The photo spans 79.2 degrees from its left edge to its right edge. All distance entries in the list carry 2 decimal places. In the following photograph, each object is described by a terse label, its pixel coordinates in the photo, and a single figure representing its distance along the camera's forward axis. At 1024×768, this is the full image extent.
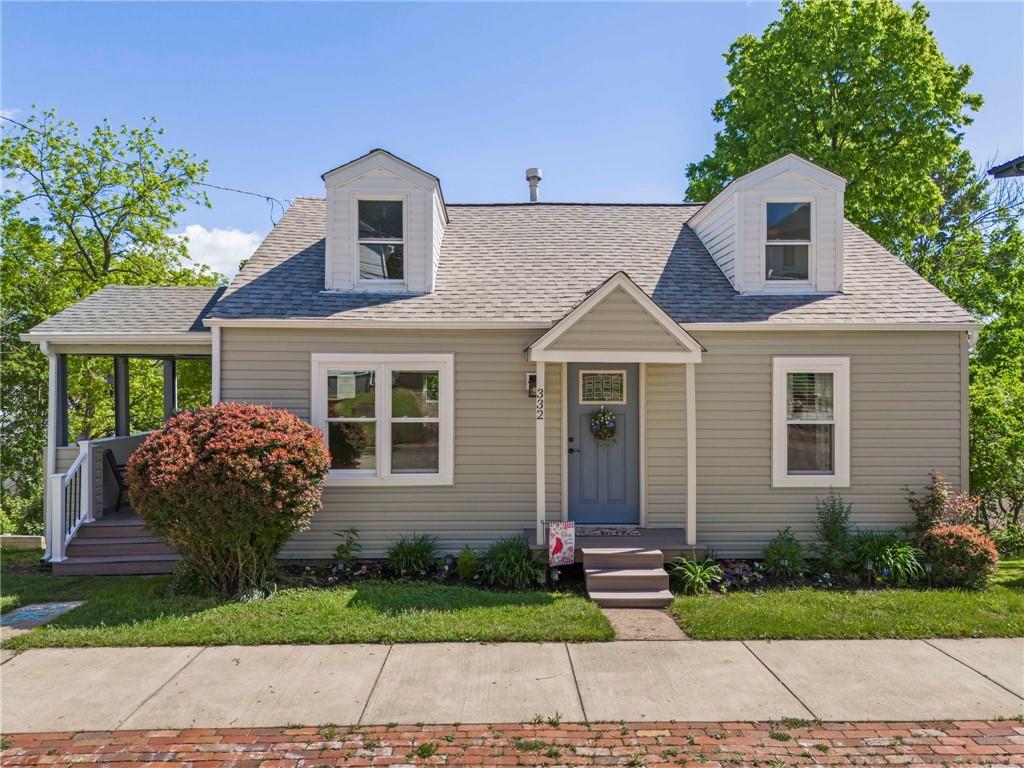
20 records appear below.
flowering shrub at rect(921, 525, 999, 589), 7.09
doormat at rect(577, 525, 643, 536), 8.06
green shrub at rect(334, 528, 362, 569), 7.88
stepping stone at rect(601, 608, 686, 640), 5.82
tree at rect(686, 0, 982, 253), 14.24
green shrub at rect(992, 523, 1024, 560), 9.69
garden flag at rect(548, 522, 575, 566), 7.26
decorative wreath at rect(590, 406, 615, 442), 8.35
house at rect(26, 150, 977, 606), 8.10
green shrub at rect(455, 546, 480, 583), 7.45
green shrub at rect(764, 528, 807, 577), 7.67
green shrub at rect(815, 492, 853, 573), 7.70
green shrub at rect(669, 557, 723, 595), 7.16
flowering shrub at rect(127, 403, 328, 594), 6.39
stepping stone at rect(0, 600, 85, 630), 6.12
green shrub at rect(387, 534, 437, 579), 7.68
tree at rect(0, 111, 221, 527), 15.66
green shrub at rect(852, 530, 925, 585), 7.39
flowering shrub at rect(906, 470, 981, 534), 7.96
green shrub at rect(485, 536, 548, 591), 7.22
